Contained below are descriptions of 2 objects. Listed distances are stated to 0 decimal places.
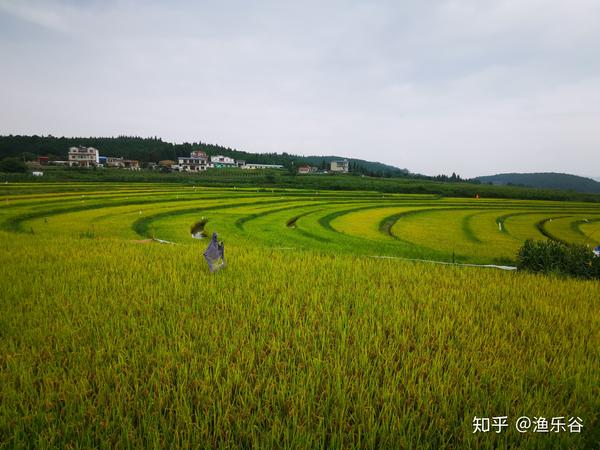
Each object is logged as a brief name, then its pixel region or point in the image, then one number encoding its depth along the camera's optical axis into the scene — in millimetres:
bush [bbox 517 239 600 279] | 6875
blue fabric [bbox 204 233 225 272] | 5831
